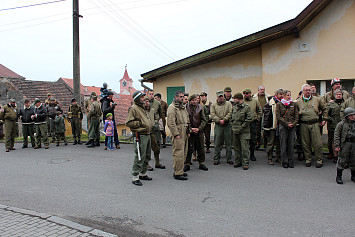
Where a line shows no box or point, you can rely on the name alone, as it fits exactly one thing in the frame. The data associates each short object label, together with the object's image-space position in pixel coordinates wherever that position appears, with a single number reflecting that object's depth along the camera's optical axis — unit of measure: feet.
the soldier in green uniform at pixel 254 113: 27.22
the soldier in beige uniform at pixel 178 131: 21.49
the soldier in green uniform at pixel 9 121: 37.96
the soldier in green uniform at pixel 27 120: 38.68
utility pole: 45.29
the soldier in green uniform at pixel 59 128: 40.65
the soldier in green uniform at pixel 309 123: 24.64
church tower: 470.39
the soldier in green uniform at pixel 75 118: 40.70
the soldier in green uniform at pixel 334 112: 25.04
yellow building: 33.27
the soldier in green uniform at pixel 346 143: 19.62
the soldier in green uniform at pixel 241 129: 24.57
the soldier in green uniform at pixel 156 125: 25.21
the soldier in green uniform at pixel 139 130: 20.66
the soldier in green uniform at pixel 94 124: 37.55
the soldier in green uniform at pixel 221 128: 26.18
